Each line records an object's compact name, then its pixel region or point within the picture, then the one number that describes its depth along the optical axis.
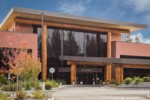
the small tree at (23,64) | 20.85
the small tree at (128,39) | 62.08
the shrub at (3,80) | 26.69
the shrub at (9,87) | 20.91
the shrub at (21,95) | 13.58
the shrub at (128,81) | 29.69
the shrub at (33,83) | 23.31
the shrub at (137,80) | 29.05
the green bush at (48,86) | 23.23
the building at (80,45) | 34.78
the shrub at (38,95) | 13.83
